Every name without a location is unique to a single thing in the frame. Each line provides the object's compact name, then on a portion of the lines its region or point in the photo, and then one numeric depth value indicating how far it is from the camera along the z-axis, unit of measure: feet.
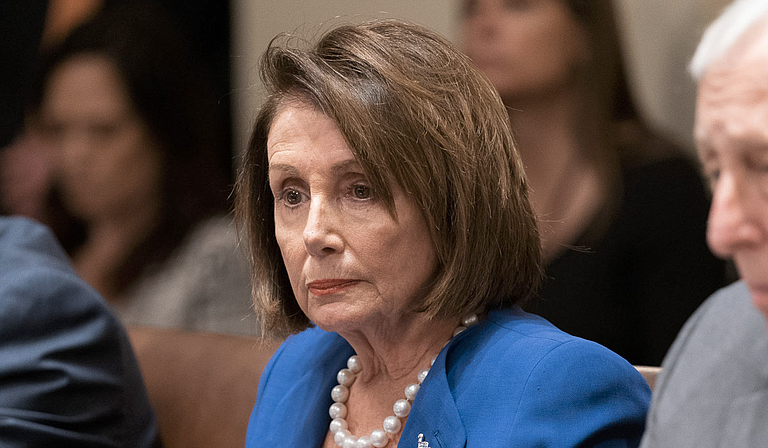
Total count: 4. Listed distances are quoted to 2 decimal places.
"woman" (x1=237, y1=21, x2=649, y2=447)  10.69
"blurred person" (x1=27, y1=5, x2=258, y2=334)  17.57
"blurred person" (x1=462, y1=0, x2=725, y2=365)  12.85
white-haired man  9.96
